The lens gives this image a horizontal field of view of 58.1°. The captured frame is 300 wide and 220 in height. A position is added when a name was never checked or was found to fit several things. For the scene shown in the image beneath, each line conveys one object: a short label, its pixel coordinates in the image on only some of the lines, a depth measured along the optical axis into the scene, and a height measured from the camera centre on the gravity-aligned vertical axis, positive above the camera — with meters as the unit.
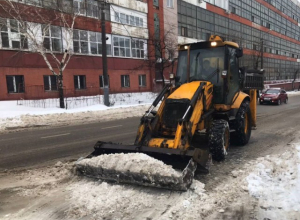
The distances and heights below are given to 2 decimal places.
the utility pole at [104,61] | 20.52 +1.89
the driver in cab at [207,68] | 7.30 +0.40
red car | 25.02 -1.46
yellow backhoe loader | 5.01 -0.80
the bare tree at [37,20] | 19.67 +5.34
